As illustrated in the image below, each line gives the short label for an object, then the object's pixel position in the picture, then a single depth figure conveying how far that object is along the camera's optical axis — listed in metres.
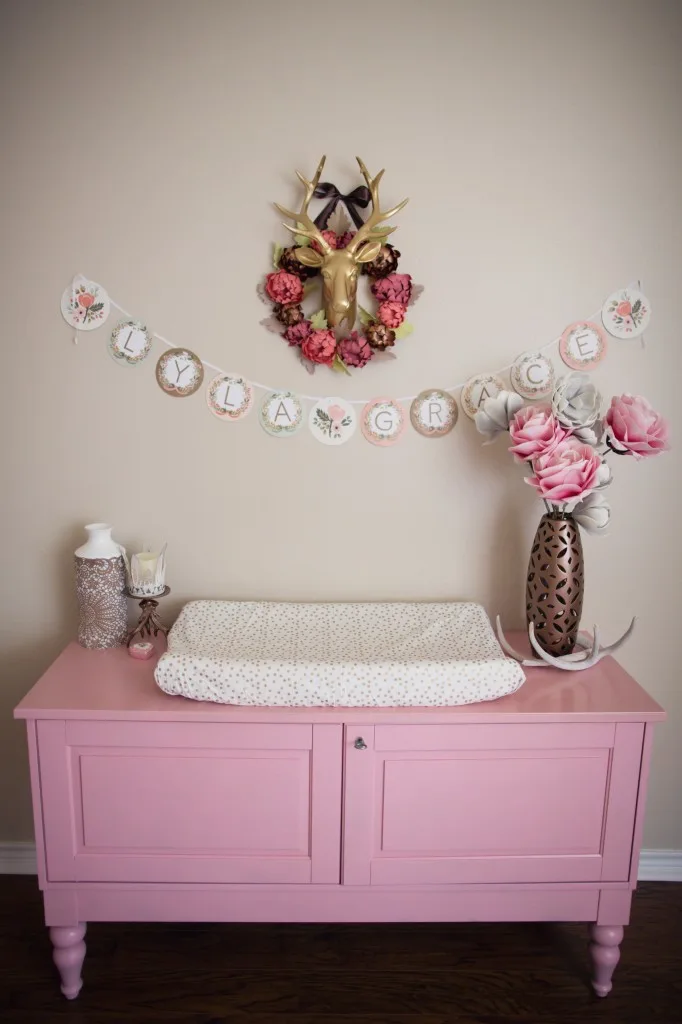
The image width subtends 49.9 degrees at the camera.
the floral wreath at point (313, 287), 1.84
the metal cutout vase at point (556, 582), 1.80
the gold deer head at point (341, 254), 1.80
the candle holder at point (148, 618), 1.87
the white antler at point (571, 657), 1.76
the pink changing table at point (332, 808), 1.61
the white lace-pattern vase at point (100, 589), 1.85
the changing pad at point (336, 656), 1.60
